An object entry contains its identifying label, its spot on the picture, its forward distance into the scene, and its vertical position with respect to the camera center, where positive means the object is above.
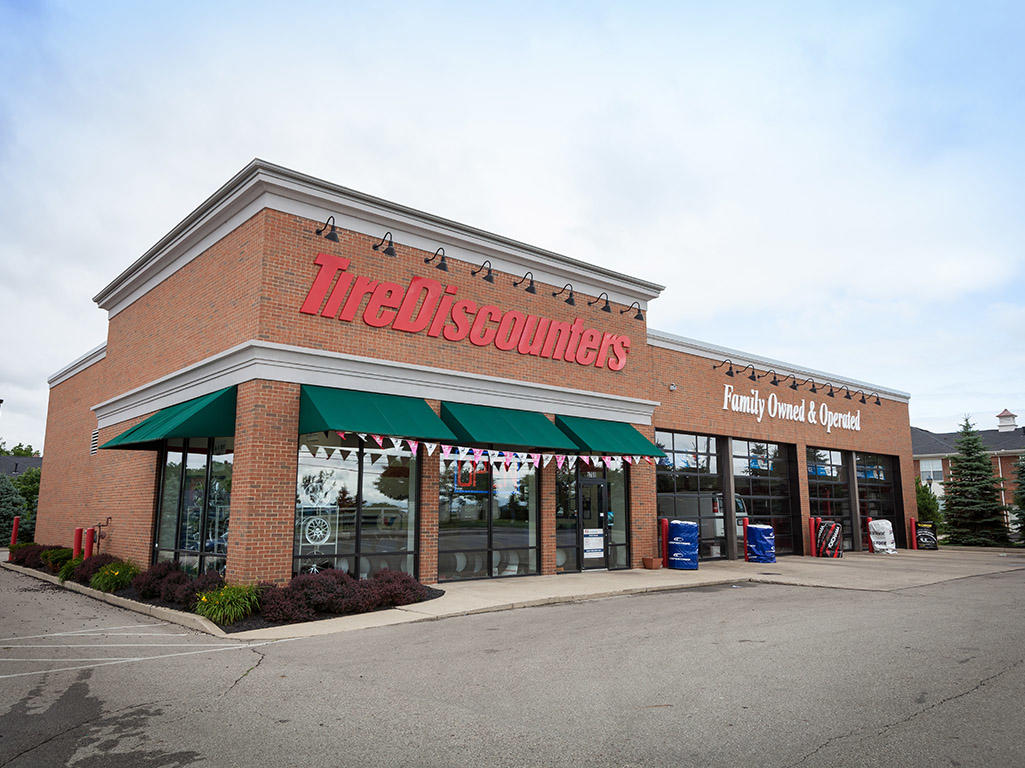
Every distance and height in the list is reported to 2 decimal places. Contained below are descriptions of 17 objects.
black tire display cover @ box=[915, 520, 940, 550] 29.12 -1.47
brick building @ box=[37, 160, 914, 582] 12.88 +2.20
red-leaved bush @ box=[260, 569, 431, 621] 11.02 -1.47
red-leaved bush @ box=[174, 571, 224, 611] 11.88 -1.38
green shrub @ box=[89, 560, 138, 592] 14.50 -1.47
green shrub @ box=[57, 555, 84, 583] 16.81 -1.52
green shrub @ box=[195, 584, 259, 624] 10.73 -1.51
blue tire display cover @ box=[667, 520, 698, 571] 18.53 -1.11
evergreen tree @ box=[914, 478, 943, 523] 39.25 -0.13
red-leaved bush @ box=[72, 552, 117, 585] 16.12 -1.41
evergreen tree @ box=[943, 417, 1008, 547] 32.56 +0.11
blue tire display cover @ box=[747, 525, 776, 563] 20.94 -1.16
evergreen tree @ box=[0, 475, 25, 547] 34.09 -0.10
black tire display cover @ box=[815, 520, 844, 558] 23.56 -1.22
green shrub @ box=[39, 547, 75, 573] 18.98 -1.43
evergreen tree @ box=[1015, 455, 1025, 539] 31.64 +0.38
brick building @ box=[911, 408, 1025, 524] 52.28 +3.94
